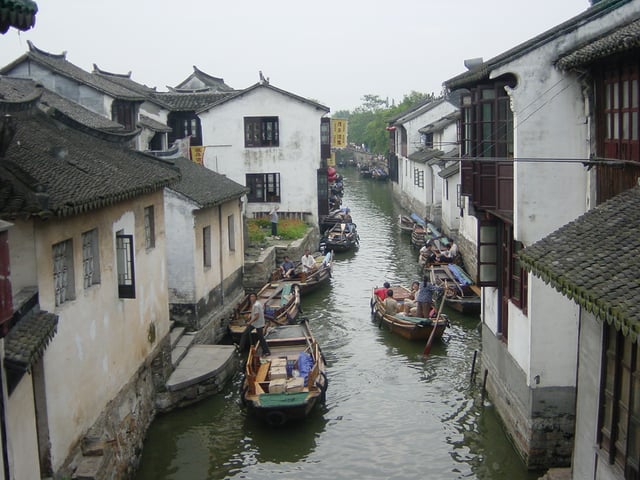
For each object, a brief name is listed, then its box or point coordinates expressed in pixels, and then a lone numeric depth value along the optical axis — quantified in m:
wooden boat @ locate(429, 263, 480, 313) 23.33
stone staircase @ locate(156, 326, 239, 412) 15.54
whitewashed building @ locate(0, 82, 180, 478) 8.95
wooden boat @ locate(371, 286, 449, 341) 20.28
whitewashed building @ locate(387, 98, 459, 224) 40.59
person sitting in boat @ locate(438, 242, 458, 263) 29.02
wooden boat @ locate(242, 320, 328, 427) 14.52
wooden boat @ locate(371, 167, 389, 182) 75.38
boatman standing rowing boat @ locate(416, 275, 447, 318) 20.83
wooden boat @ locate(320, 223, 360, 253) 35.19
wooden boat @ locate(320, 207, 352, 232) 39.88
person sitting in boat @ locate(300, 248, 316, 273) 27.41
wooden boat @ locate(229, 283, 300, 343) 20.62
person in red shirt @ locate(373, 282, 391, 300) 23.45
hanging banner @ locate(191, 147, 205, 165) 35.97
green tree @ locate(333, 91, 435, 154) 77.81
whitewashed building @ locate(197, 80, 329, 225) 35.84
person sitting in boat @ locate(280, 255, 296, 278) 26.98
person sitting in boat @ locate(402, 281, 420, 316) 21.89
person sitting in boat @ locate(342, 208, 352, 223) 40.22
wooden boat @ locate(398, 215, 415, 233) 40.03
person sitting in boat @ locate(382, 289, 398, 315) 21.88
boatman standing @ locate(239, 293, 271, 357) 17.12
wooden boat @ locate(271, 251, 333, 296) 26.42
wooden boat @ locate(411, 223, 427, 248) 35.25
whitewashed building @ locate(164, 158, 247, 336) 18.75
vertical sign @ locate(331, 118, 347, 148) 39.81
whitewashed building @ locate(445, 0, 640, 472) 11.38
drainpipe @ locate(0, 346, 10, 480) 7.82
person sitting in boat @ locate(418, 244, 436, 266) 28.88
